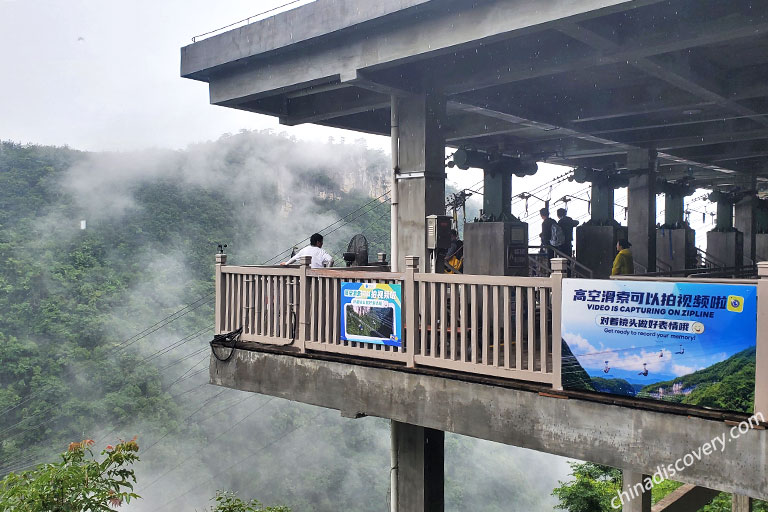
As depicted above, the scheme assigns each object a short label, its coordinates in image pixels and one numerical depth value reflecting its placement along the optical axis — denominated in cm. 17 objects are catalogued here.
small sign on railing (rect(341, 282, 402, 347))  646
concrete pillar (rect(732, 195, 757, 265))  1998
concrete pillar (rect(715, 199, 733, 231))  1980
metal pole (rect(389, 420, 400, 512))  817
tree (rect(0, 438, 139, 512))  583
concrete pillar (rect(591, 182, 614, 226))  1831
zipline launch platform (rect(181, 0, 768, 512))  476
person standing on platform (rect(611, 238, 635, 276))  956
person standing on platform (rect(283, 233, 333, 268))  861
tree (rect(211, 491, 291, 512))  856
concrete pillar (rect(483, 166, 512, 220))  1397
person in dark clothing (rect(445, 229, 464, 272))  1126
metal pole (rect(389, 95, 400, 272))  930
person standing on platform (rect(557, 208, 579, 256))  1201
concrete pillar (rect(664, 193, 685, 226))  2048
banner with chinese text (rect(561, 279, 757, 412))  451
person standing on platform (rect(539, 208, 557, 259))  1144
